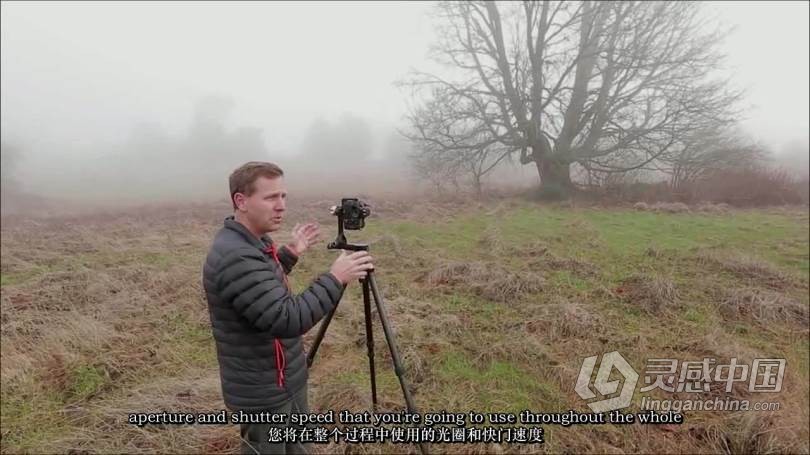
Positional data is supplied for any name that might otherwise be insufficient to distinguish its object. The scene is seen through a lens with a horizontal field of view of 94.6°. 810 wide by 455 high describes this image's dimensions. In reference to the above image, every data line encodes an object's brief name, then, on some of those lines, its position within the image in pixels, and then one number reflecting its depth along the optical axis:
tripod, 2.26
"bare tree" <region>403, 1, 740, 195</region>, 13.47
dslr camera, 2.28
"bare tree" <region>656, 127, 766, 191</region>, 12.54
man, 1.72
